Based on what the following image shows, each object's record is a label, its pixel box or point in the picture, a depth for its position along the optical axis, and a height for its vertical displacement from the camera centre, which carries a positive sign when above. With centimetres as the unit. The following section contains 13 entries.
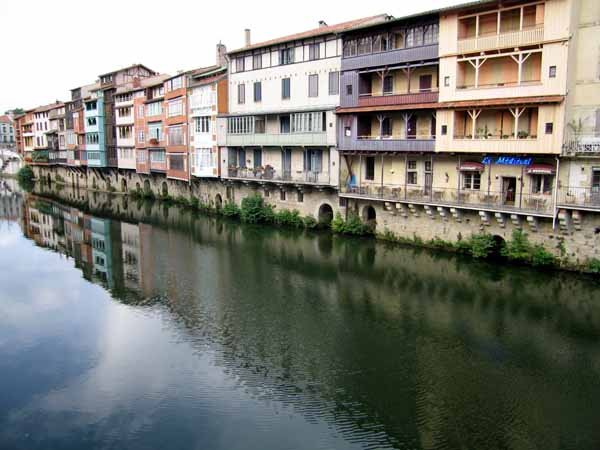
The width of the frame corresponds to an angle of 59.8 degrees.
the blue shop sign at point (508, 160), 2856 -41
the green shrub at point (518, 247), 2873 -521
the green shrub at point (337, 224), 3903 -521
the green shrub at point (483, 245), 3009 -529
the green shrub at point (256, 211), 4566 -493
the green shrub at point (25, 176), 10215 -401
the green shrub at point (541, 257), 2805 -560
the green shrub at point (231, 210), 4894 -519
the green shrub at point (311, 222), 4178 -541
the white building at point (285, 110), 3934 +363
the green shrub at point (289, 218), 4284 -530
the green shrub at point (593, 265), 2638 -570
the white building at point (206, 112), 4910 +407
